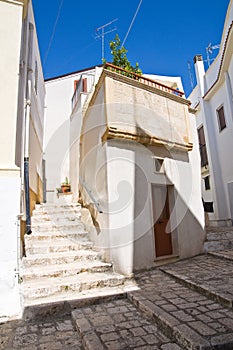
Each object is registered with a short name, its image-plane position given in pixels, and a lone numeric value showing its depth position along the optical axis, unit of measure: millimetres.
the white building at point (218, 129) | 11000
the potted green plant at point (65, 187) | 11109
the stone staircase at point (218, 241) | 7188
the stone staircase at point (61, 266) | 4145
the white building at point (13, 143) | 4027
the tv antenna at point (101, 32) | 10996
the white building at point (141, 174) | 5574
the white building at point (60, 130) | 11672
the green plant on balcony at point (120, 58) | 8625
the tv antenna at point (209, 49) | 14656
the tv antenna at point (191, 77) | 16006
